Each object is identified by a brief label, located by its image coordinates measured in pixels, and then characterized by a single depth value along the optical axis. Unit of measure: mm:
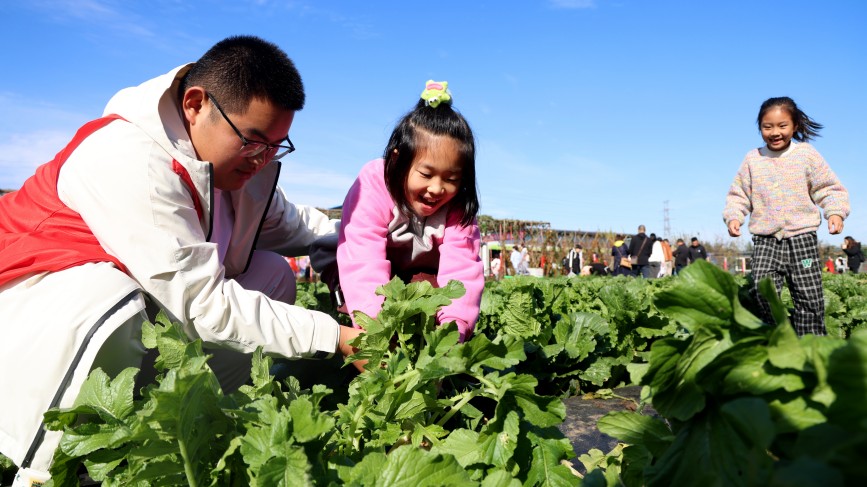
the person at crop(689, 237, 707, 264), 19703
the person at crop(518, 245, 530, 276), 22717
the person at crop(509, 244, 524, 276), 22641
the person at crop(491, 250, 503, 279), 22139
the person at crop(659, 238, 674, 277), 18750
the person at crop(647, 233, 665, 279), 17780
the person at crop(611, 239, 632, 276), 20812
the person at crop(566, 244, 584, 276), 23753
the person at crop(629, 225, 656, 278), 17500
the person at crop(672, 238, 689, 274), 21167
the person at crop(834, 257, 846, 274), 29134
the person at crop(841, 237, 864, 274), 20297
